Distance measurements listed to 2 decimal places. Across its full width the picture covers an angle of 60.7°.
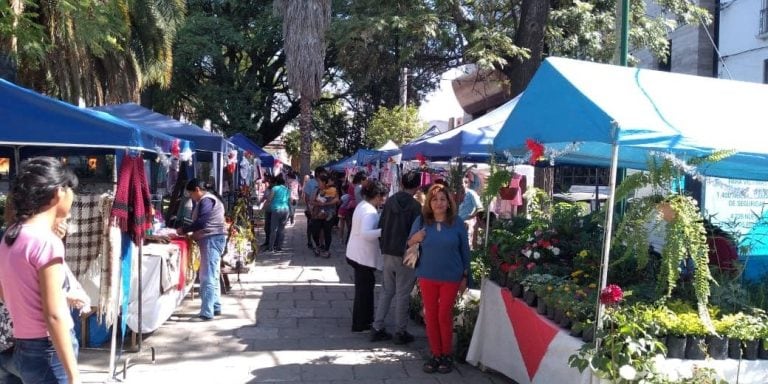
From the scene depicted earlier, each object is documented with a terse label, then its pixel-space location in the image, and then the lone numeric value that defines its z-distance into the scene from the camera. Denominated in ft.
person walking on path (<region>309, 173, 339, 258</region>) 40.52
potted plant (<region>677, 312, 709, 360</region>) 12.19
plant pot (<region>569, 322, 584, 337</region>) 13.23
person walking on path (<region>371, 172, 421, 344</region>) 19.94
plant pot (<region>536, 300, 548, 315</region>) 15.17
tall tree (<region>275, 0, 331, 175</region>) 61.82
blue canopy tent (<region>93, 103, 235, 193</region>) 28.96
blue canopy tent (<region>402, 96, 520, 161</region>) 24.91
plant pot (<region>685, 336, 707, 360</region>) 12.28
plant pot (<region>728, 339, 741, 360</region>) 12.48
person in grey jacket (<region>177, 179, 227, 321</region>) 22.99
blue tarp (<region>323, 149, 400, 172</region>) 50.29
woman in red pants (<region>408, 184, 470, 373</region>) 17.30
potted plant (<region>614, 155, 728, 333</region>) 11.68
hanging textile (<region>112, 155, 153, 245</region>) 16.78
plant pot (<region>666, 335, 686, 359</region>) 12.20
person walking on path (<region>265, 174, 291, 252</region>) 40.55
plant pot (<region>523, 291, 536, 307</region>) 15.78
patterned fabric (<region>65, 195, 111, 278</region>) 17.24
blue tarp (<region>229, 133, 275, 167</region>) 49.16
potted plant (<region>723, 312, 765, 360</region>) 12.46
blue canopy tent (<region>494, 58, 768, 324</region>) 12.05
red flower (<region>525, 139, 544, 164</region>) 14.84
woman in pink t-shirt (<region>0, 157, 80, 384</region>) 8.45
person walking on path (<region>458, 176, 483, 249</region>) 29.14
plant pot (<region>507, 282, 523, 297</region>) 16.69
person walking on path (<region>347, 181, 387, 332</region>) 21.31
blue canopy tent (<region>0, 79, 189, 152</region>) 14.46
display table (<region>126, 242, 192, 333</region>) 19.86
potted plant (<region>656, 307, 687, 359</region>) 12.13
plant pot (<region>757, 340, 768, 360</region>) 12.64
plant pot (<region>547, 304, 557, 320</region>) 14.66
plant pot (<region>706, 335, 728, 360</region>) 12.39
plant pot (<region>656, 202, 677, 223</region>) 11.75
